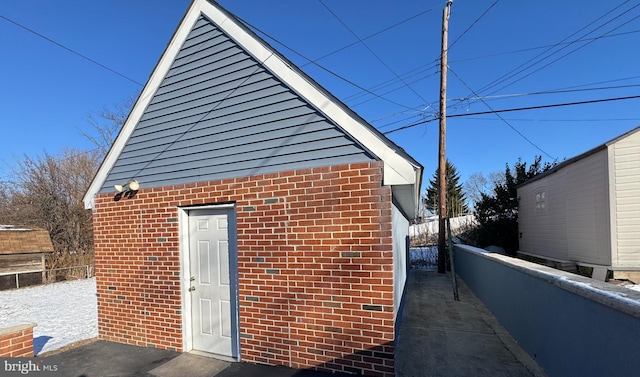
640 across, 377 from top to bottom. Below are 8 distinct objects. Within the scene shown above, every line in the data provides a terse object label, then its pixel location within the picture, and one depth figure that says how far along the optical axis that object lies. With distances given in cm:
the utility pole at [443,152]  1193
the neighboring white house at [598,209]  805
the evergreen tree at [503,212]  1522
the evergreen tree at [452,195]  3725
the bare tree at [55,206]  1800
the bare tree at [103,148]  2059
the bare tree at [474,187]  4881
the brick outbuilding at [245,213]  342
